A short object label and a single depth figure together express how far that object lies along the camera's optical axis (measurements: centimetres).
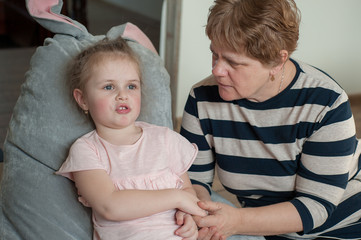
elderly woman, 139
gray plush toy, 137
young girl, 128
